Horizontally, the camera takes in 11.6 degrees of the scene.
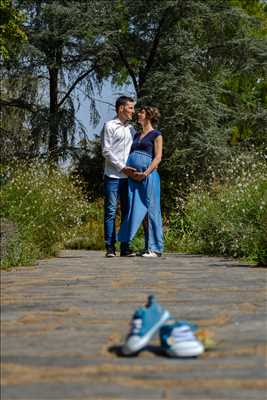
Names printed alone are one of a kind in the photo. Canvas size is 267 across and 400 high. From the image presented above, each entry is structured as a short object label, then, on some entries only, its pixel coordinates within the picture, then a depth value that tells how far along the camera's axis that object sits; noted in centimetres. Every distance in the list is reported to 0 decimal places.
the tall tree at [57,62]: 4026
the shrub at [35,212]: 1401
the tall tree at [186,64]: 3737
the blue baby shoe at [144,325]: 529
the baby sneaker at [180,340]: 525
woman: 1541
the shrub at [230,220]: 1567
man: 1538
